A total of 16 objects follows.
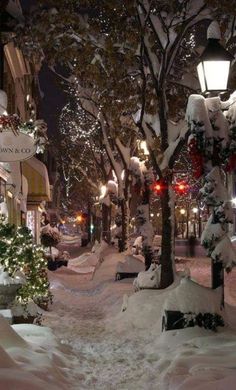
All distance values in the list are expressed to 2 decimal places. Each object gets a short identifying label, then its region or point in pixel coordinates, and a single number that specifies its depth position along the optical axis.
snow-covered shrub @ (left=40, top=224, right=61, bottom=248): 29.50
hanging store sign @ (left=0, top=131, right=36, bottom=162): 12.53
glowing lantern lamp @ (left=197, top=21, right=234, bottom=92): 9.70
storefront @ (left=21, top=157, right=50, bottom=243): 22.33
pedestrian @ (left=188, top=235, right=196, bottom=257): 38.62
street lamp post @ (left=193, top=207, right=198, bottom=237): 67.88
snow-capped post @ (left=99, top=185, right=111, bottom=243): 33.37
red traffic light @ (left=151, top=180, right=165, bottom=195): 13.90
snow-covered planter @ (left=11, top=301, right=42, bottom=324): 10.67
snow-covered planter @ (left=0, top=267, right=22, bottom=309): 10.65
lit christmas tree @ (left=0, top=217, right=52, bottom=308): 11.02
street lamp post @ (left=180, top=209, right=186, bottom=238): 67.18
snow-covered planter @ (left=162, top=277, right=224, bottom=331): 9.91
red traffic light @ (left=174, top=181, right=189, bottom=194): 24.48
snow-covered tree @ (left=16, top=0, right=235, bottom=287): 13.37
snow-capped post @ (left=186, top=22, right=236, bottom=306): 9.77
